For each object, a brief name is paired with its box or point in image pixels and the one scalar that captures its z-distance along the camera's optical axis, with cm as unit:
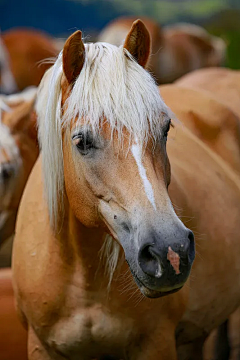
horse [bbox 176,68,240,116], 645
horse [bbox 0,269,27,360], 538
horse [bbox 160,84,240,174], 555
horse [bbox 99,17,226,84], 1687
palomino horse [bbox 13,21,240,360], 303
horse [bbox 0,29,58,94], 1400
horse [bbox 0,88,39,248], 636
